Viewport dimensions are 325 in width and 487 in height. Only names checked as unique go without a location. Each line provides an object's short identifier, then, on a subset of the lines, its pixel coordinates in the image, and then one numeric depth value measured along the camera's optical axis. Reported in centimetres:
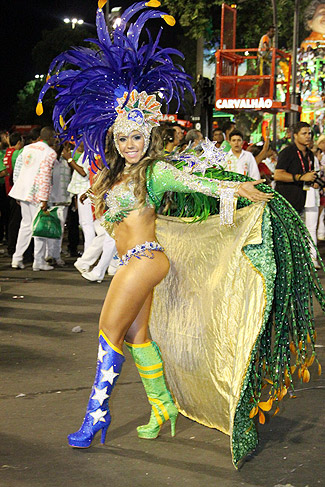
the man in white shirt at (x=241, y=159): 1164
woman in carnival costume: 445
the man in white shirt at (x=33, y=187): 1159
